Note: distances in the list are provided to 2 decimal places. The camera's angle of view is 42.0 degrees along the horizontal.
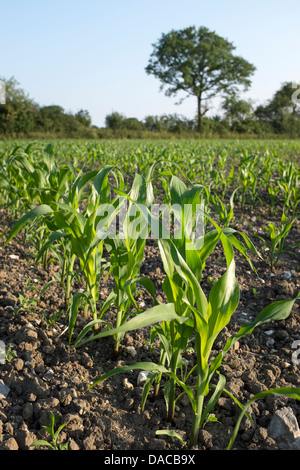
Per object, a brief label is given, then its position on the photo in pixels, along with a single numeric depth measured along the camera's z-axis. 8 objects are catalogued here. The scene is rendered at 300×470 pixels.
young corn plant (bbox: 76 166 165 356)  1.69
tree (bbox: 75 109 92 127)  41.06
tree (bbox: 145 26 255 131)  41.56
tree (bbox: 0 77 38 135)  34.59
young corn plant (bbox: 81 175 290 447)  1.27
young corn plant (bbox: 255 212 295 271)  3.10
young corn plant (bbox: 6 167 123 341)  1.80
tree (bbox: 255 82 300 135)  40.67
